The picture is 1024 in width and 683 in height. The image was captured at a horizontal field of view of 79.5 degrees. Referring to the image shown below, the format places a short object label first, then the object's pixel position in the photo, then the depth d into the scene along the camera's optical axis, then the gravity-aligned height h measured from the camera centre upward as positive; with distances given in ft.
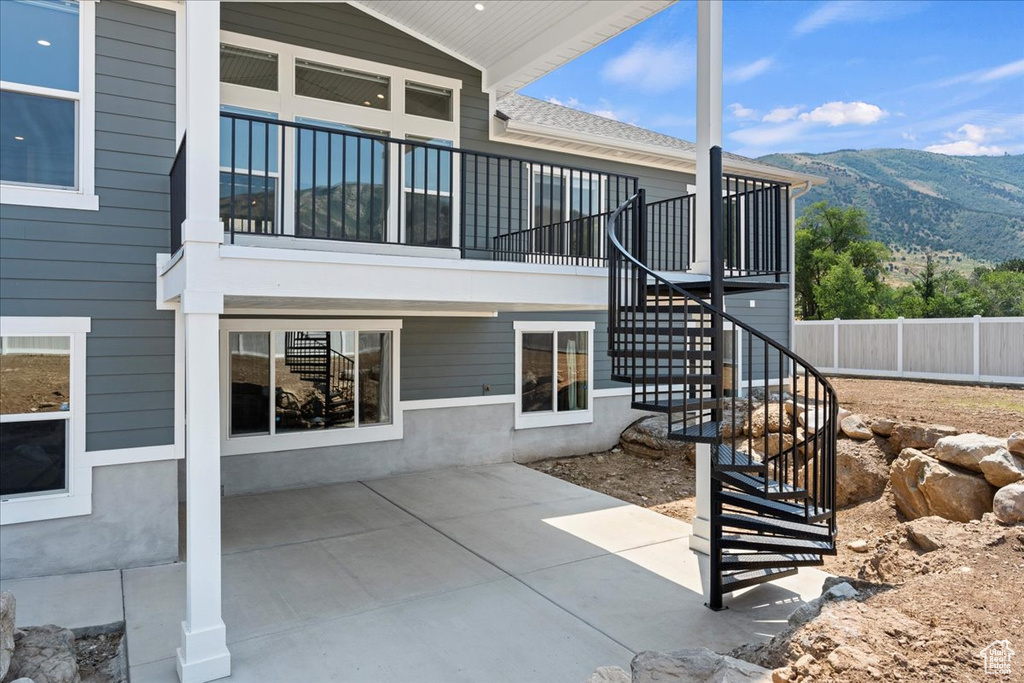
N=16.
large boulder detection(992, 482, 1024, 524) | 16.31 -4.36
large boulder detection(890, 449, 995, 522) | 19.16 -4.84
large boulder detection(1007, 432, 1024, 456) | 18.93 -3.13
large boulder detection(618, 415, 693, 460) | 31.78 -5.19
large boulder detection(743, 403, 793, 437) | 29.43 -3.93
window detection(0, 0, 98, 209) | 16.46 +6.53
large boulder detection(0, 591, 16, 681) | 10.36 -5.08
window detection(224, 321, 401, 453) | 24.30 -1.74
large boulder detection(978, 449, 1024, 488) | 18.29 -3.76
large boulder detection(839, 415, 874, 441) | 25.53 -3.59
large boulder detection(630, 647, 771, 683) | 9.44 -5.19
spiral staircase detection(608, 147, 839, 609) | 14.61 -1.78
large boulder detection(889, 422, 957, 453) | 22.67 -3.51
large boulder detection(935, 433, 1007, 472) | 19.56 -3.46
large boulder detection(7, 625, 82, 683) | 11.03 -5.88
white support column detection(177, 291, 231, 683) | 12.08 -2.71
